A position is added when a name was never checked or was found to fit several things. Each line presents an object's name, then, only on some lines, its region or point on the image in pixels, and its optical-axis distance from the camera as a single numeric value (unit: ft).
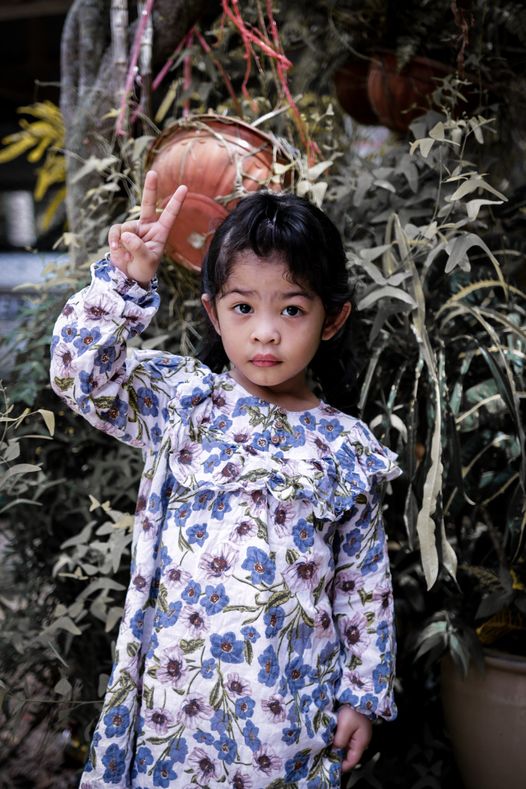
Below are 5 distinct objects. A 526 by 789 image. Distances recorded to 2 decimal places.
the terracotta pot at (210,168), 5.32
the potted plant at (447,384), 4.94
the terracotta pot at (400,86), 6.37
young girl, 3.96
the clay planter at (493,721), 5.44
